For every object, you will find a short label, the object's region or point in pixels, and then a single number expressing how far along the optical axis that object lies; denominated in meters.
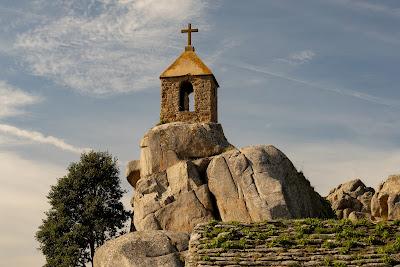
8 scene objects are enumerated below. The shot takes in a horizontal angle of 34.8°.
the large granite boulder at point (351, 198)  51.84
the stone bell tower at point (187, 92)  40.25
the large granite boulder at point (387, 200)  46.62
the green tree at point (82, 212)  42.62
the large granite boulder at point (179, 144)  38.62
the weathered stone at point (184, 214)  35.28
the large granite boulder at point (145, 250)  29.50
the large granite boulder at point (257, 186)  34.25
